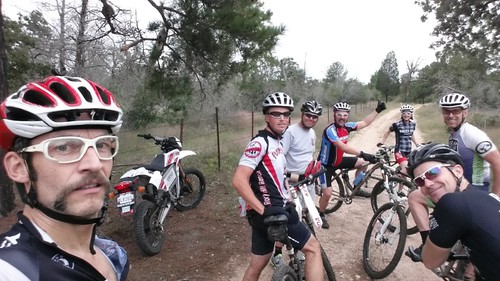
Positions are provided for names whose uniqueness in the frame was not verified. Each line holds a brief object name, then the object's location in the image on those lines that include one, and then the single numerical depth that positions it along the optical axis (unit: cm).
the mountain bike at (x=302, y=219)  223
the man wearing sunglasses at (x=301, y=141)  430
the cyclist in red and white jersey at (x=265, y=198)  238
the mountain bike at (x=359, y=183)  450
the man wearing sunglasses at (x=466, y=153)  282
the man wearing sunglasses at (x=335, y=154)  501
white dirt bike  360
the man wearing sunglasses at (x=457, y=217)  159
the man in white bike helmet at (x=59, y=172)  98
